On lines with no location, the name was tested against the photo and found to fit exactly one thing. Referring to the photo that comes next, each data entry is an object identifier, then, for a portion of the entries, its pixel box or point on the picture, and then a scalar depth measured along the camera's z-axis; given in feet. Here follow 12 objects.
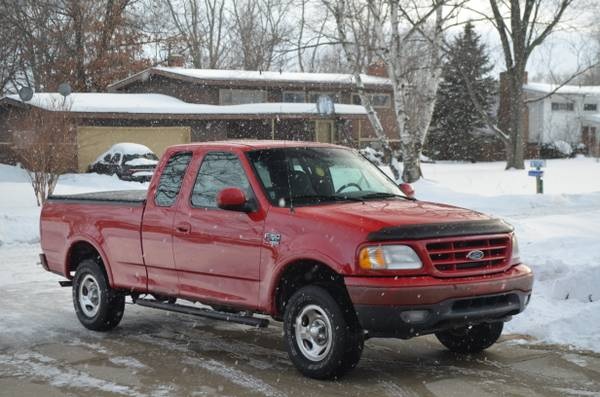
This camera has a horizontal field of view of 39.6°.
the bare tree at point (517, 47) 116.16
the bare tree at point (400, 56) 80.89
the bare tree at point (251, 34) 196.03
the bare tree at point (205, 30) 197.67
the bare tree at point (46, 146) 70.59
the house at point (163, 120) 119.55
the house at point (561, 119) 195.00
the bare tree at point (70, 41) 159.33
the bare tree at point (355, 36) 81.15
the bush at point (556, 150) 180.34
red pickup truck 18.99
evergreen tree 173.88
